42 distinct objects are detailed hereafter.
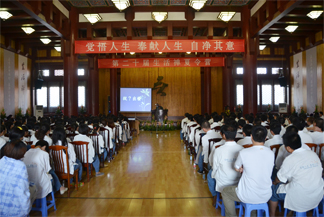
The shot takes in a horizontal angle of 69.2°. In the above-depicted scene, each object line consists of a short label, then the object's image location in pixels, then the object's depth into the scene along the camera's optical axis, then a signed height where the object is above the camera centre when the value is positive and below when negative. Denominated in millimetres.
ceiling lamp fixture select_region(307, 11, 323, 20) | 6945 +2721
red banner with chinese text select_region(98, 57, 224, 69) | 9727 +1856
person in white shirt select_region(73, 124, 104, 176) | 4094 -542
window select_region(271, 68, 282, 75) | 13829 +2022
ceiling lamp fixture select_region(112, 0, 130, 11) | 6718 +2995
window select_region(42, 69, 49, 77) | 14062 +2089
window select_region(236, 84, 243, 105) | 14148 +790
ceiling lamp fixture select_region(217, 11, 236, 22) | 7789 +3022
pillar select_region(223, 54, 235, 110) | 10984 +1113
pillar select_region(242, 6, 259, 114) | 7891 +1342
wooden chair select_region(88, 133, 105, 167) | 4574 -703
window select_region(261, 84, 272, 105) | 13922 +677
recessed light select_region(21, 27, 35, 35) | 8016 +2676
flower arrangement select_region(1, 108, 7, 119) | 9089 -250
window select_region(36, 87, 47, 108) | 13862 +677
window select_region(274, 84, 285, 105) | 13859 +665
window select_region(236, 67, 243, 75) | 14016 +2069
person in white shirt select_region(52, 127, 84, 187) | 3395 -536
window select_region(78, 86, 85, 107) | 14453 +681
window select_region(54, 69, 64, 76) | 14135 +2123
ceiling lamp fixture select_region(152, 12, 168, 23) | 7727 +3001
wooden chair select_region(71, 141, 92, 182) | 3877 -754
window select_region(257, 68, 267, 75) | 13914 +2043
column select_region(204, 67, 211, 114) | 12055 +969
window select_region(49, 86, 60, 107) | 14100 +678
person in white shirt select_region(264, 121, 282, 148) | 3268 -423
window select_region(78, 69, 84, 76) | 14398 +2147
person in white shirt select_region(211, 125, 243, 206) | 2576 -625
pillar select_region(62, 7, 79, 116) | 7992 +1308
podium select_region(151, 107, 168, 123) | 11578 -426
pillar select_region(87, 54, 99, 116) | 11094 +1119
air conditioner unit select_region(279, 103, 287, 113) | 10883 -106
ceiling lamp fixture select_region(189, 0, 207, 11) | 6741 +2989
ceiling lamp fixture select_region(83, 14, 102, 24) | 7877 +3023
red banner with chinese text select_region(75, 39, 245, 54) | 7746 +2014
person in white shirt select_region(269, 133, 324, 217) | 2127 -660
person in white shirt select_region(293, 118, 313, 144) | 3442 -480
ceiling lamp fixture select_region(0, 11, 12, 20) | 6465 +2581
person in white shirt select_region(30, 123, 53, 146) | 3196 -366
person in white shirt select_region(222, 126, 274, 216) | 2164 -602
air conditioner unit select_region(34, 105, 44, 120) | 11367 -125
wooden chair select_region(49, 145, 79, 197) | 3213 -740
